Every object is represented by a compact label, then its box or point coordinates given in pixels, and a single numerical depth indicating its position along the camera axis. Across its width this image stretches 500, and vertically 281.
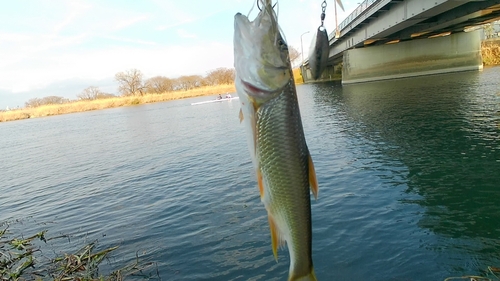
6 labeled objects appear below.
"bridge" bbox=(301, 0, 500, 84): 35.56
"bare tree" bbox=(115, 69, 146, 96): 113.62
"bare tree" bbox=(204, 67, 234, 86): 87.00
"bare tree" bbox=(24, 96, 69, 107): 124.56
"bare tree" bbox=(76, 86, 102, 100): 121.68
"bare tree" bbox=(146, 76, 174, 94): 118.62
